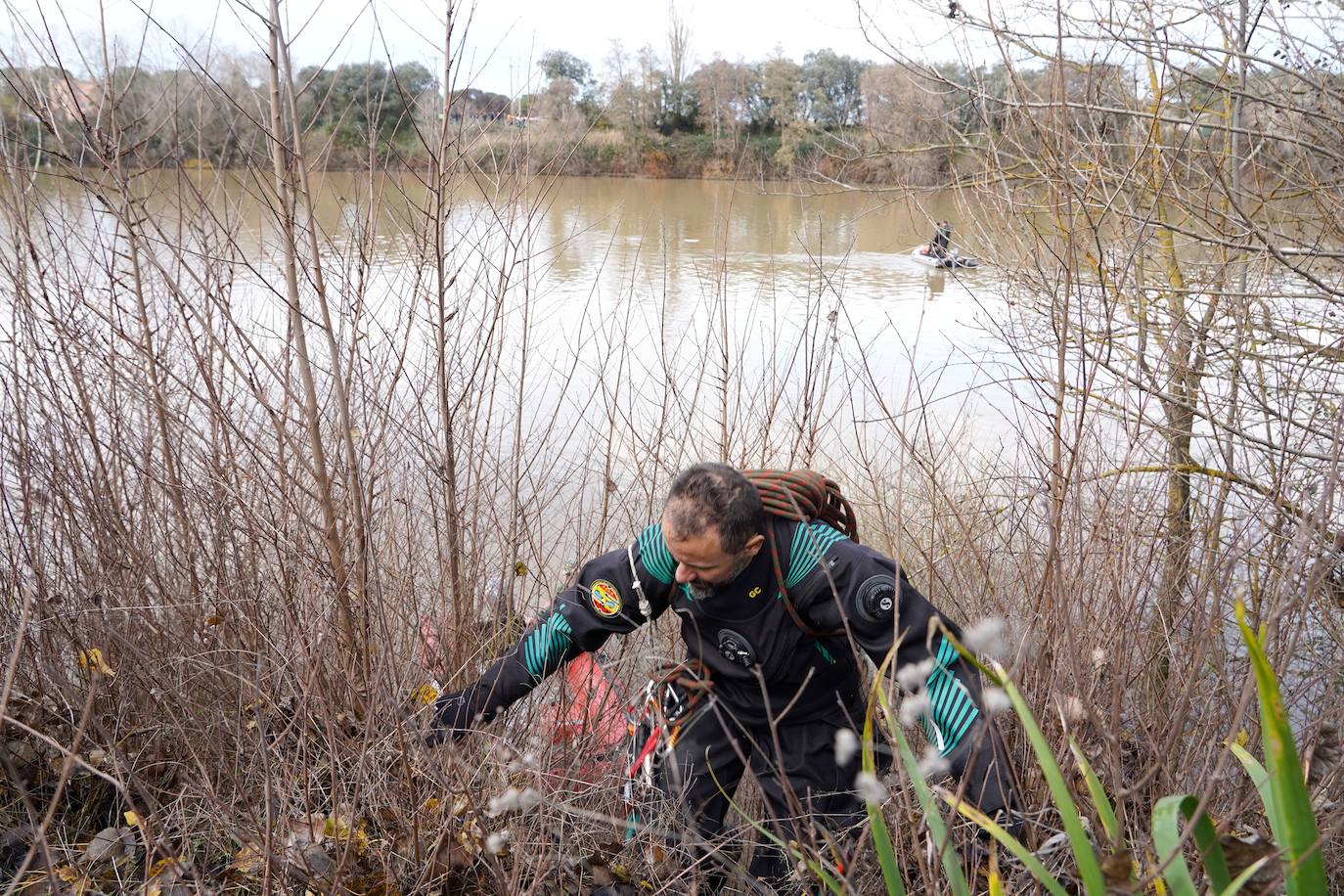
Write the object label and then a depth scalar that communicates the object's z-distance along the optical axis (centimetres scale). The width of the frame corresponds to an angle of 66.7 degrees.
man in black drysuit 252
